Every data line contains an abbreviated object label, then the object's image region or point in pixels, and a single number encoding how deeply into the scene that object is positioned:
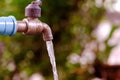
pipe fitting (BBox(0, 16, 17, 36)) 0.65
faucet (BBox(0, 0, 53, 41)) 0.66
